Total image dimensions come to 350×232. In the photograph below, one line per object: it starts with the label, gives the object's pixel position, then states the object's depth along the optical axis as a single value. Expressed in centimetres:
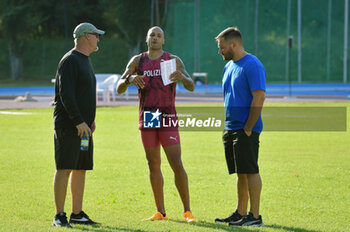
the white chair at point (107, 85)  5675
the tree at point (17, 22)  10106
